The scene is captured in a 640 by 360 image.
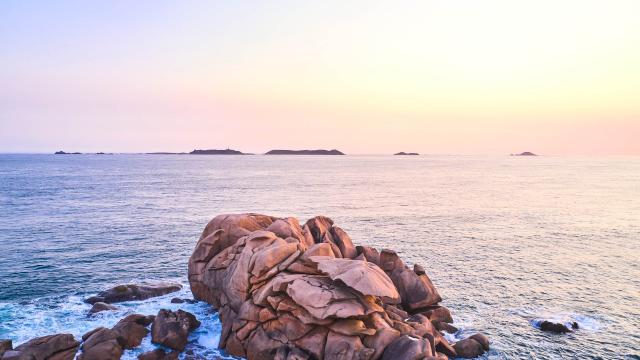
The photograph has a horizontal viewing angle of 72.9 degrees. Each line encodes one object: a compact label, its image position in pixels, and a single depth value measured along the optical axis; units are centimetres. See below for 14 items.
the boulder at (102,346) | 2627
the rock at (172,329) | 2844
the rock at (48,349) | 2477
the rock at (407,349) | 2341
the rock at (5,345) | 2567
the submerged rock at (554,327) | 3206
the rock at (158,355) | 2668
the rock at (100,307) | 3364
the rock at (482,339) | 2945
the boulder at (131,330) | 2798
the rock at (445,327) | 3212
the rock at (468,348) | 2852
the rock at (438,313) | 3328
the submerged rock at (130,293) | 3631
